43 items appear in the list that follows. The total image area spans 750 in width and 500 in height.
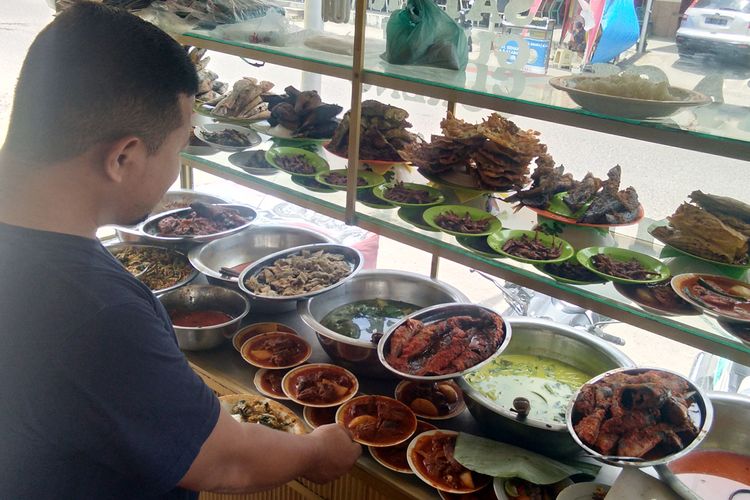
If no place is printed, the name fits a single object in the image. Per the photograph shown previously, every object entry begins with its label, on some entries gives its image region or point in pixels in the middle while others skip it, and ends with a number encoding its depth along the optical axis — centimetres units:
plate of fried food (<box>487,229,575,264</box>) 180
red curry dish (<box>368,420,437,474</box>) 179
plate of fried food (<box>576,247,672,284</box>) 168
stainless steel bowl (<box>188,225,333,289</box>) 290
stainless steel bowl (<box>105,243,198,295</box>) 261
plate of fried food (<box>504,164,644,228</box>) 196
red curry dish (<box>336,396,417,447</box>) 188
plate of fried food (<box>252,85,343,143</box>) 265
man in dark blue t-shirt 111
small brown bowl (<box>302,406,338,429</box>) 199
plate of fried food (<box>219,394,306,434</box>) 195
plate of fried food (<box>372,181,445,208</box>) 218
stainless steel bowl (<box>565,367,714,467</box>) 147
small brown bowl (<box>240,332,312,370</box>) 225
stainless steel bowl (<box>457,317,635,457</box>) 173
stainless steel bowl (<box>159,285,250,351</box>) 260
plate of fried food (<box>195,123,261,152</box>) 286
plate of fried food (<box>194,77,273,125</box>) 292
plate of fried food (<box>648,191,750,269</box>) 168
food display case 150
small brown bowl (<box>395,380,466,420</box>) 202
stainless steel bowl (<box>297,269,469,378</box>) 222
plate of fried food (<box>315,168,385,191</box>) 232
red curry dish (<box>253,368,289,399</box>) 212
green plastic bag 195
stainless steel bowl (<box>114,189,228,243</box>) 313
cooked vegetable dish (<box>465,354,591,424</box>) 191
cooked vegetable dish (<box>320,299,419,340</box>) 235
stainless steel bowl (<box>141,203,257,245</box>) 287
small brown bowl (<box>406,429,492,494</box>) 170
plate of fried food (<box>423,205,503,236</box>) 198
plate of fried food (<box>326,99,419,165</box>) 240
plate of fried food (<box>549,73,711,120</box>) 145
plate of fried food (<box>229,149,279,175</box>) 270
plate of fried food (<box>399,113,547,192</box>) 208
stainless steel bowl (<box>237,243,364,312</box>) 228
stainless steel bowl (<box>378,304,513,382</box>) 177
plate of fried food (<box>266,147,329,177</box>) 254
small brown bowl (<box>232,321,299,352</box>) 241
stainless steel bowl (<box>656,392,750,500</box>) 179
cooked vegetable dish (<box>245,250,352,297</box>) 236
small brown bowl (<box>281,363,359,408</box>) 205
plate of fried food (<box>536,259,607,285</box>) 174
